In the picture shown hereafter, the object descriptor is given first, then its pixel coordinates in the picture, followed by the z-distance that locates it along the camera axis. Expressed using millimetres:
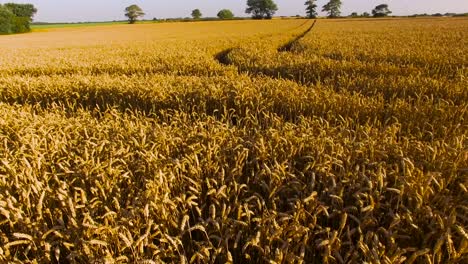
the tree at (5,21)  71312
